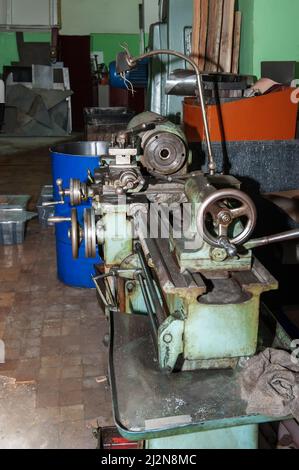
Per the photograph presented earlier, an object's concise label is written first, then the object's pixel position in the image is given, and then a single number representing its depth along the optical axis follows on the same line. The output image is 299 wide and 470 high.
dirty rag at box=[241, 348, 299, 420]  0.84
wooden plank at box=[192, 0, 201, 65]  2.65
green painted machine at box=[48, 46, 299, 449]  0.84
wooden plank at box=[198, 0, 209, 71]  2.65
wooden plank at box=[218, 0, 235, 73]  2.60
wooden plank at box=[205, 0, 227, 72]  2.63
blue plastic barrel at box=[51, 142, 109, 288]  2.03
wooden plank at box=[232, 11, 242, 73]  2.64
